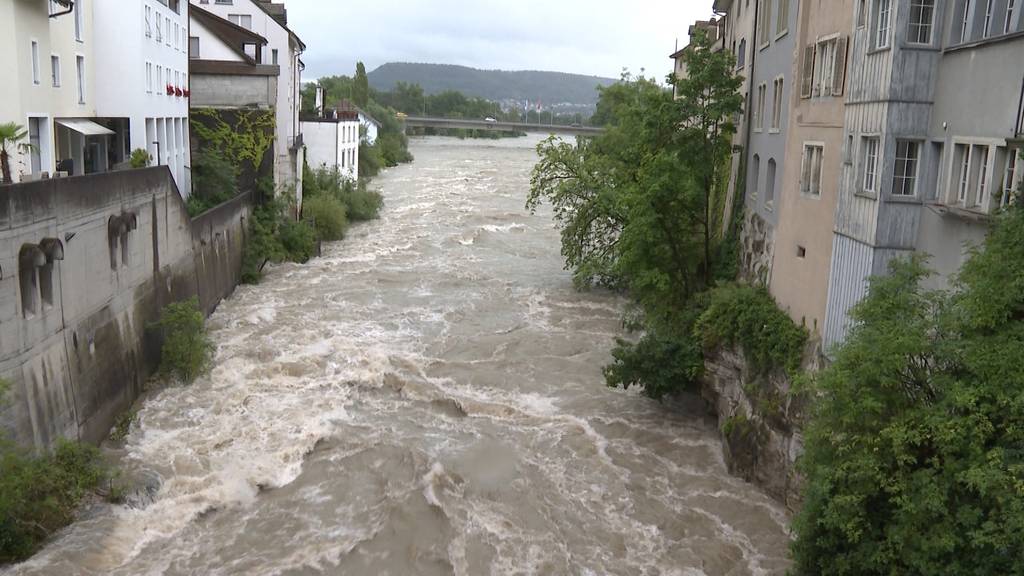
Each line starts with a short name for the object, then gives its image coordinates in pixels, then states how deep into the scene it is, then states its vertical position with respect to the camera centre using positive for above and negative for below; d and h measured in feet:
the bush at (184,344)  69.72 -17.59
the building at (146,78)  88.84 +4.45
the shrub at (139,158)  79.82 -3.48
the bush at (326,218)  137.28 -14.00
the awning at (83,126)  78.95 -0.82
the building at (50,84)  66.49 +2.69
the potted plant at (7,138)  51.03 -1.38
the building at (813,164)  50.78 -1.08
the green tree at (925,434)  28.73 -9.81
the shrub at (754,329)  53.57 -11.95
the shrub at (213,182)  109.09 -7.24
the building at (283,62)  130.52 +10.53
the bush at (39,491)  42.29 -19.09
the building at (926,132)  38.14 +0.88
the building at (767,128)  64.08 +1.25
